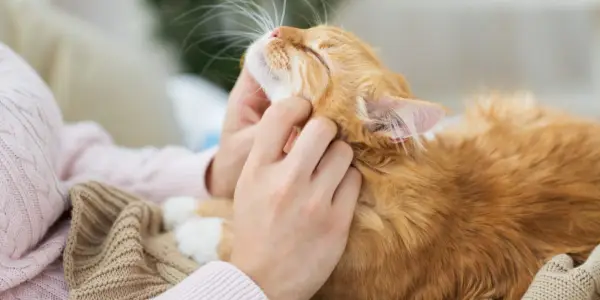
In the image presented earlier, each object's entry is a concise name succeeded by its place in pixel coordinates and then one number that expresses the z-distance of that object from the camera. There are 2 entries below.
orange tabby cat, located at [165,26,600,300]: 0.95
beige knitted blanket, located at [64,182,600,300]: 0.81
